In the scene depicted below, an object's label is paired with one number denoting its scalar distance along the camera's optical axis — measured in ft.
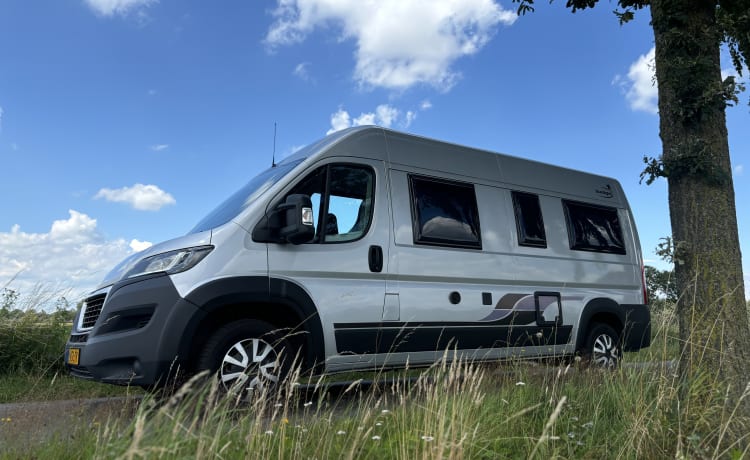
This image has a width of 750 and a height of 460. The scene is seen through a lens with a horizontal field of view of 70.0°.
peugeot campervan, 12.70
